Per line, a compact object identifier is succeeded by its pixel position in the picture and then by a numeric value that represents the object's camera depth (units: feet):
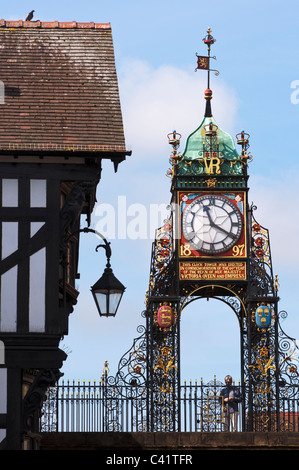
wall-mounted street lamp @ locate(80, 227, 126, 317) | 70.28
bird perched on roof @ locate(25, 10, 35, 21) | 91.13
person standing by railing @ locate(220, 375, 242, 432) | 119.22
